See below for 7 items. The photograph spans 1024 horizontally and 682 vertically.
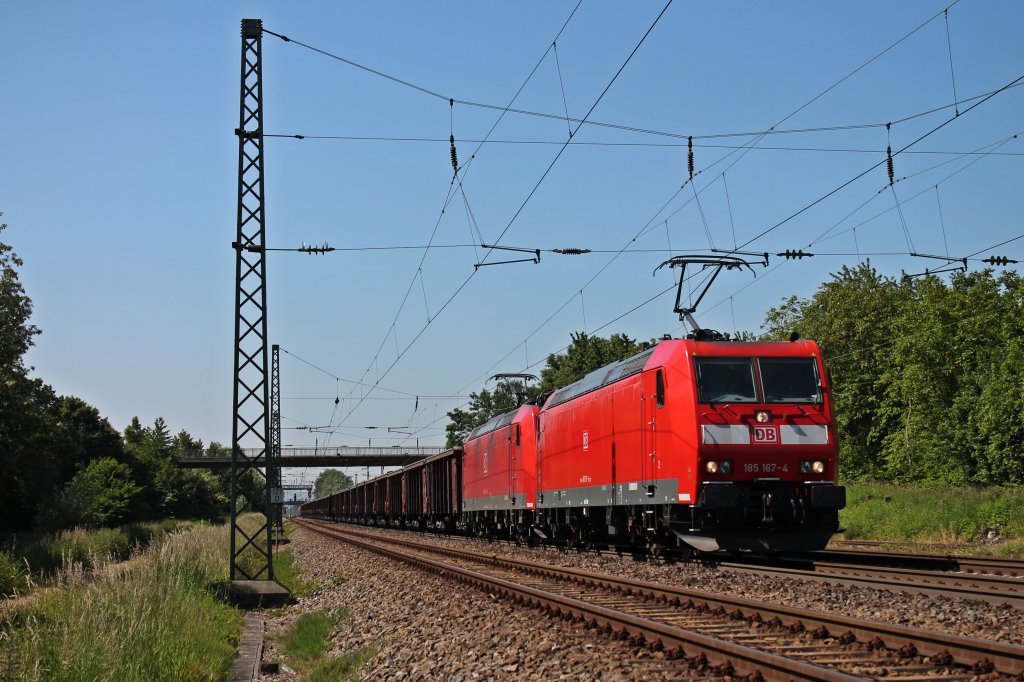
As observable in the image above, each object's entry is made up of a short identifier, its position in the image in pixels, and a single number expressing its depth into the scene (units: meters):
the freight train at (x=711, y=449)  16.23
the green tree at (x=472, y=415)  131.38
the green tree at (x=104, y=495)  47.12
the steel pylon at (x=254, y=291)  18.47
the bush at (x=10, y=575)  21.52
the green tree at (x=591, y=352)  70.75
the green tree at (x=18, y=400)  39.34
